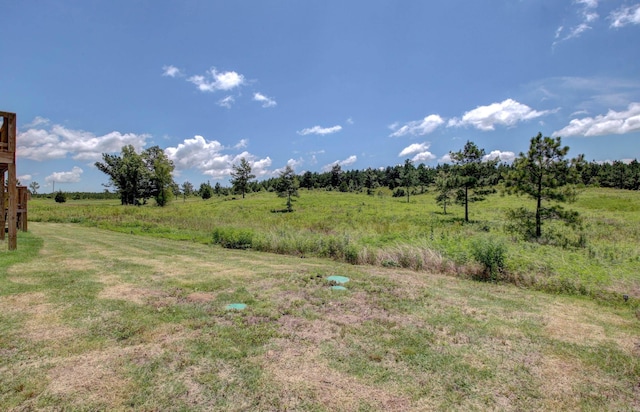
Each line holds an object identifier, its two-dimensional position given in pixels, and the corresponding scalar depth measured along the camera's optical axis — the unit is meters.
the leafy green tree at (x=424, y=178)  72.91
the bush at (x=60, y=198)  66.44
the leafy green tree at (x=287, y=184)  41.19
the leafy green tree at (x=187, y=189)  81.12
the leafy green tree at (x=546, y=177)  14.91
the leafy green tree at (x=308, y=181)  82.62
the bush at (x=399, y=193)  66.19
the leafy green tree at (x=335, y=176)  83.56
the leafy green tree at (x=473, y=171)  27.12
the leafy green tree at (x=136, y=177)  51.59
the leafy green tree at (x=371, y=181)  81.00
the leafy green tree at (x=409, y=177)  60.47
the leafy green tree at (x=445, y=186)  28.59
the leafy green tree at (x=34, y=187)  90.57
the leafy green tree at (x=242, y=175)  60.88
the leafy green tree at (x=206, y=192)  71.67
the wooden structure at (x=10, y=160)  7.62
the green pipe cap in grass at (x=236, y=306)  5.29
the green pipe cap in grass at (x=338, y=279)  7.28
